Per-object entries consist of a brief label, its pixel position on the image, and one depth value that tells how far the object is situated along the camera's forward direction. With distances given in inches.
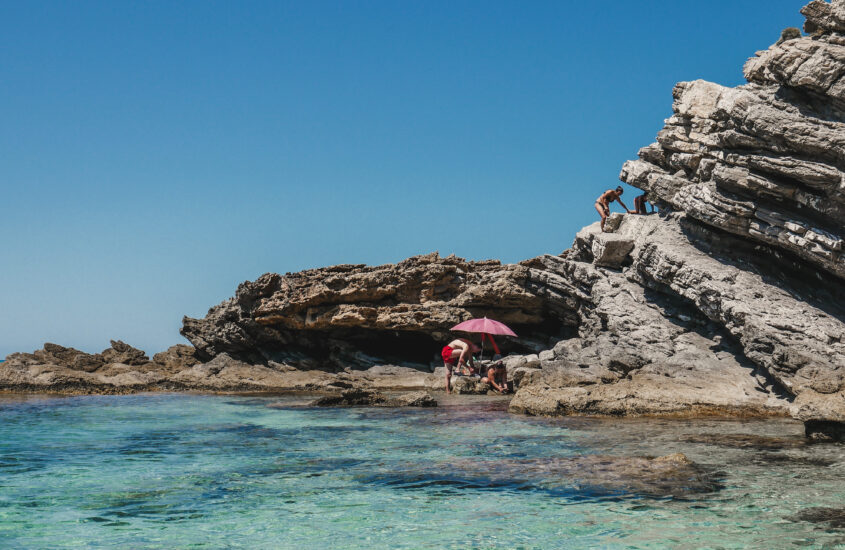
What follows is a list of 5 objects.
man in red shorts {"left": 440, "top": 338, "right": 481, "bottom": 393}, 909.8
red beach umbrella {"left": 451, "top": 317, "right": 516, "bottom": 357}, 882.1
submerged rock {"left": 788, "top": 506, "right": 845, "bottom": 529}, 258.8
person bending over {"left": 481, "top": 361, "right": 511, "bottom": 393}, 873.8
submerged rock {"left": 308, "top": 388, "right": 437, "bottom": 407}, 784.9
